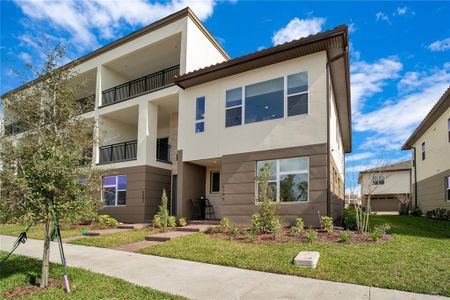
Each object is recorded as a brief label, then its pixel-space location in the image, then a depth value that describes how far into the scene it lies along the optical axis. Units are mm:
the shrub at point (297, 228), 10570
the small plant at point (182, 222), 14031
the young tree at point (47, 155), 6348
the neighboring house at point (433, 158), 19397
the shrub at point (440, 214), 18775
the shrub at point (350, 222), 11180
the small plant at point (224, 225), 12125
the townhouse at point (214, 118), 12031
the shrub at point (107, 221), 16156
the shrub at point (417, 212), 25000
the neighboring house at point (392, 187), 37812
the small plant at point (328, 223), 10577
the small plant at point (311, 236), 9406
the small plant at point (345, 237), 9214
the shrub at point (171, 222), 14077
